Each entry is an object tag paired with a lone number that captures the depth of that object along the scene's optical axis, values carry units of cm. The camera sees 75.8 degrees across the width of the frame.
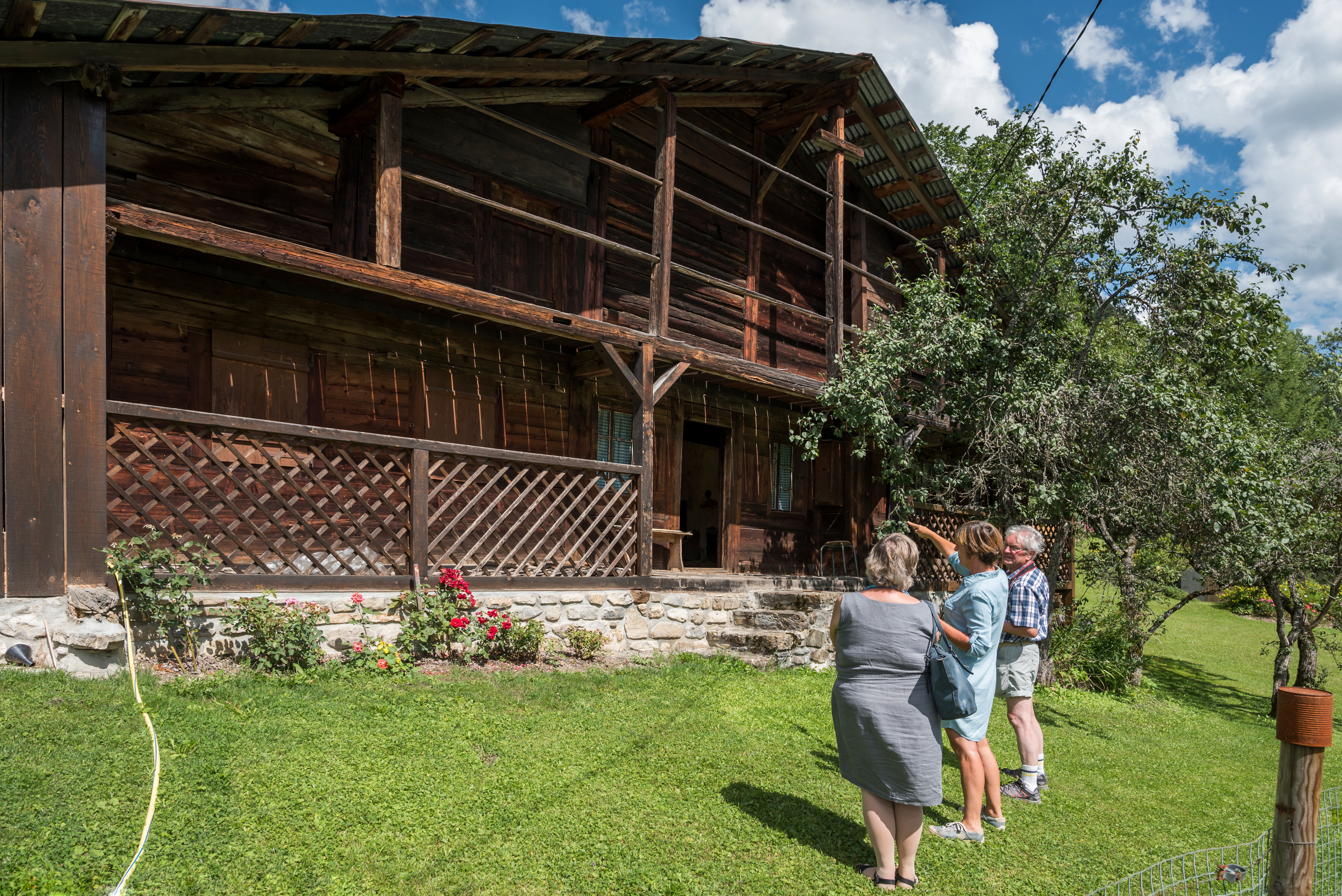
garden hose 300
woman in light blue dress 384
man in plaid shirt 470
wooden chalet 530
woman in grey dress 345
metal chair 1261
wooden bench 1023
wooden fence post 261
